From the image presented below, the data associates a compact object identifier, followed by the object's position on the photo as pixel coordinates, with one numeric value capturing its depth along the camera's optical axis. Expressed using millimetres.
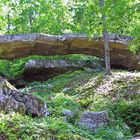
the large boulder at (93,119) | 5787
